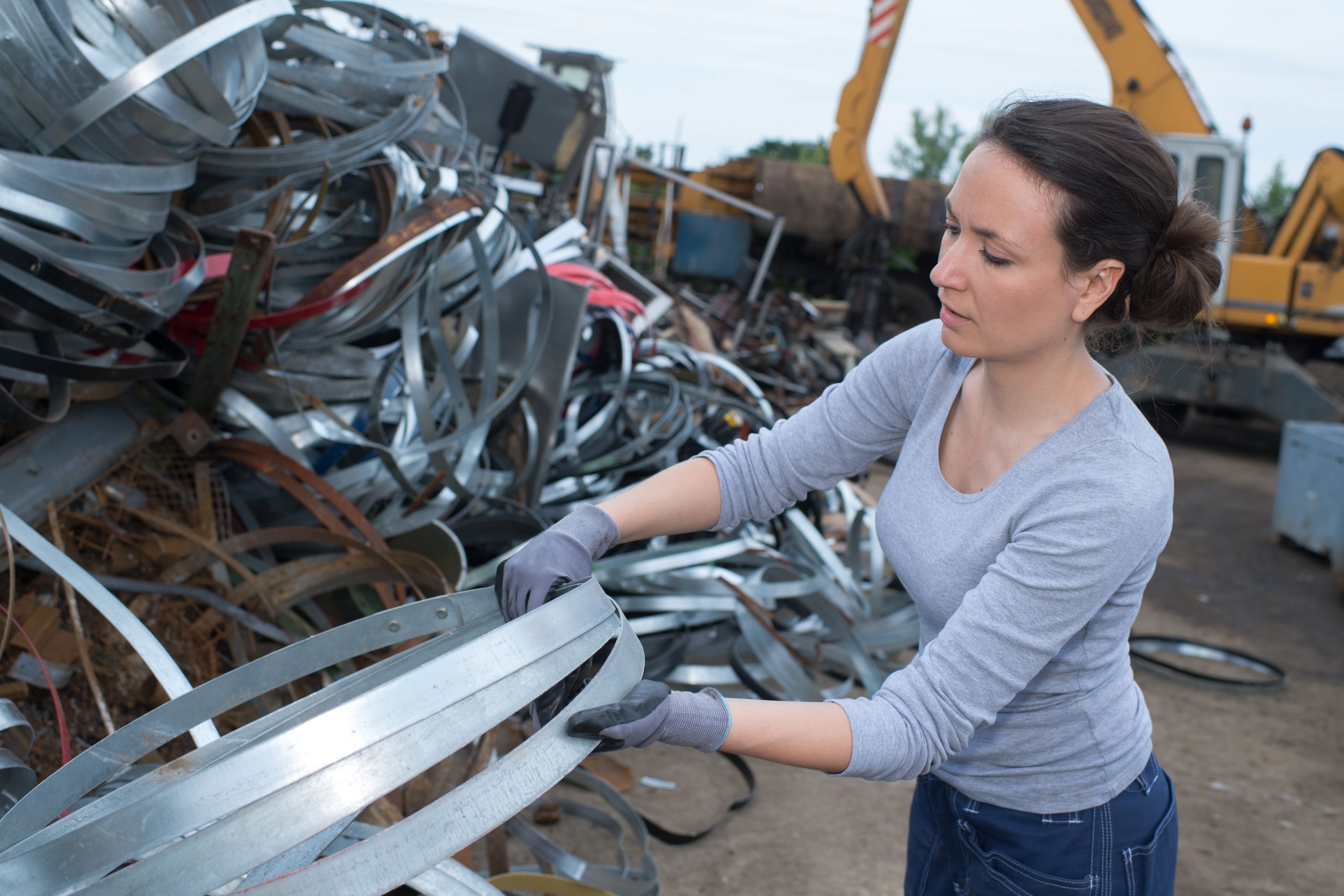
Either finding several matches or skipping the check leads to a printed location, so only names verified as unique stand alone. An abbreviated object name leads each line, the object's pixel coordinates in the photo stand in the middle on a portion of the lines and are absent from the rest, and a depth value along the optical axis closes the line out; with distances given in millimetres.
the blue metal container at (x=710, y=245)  11883
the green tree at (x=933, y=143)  28250
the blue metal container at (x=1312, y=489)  5199
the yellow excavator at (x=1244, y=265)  7930
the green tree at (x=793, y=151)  22266
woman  1189
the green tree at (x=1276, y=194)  22750
